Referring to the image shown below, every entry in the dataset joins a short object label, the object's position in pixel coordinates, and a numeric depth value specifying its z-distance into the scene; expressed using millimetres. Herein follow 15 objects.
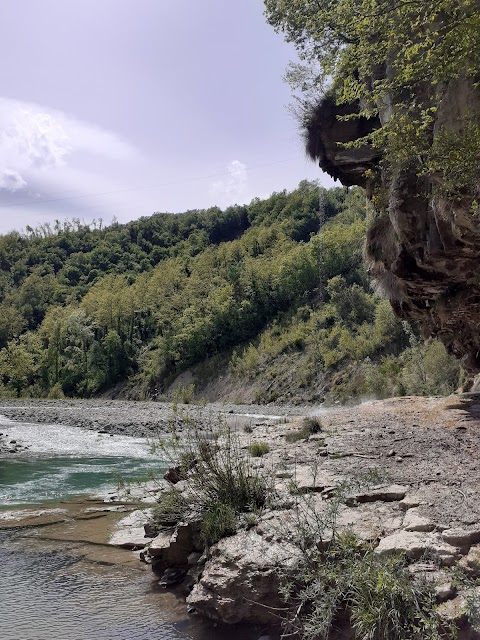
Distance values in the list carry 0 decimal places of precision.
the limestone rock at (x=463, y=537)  4504
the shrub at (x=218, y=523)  5906
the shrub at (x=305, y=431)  11359
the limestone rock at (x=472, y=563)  4020
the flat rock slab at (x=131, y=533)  7566
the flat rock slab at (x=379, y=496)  6012
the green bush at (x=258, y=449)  9375
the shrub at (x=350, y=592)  3715
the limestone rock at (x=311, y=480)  6469
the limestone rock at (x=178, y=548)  6422
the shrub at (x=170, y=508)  6617
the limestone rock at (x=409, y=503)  5566
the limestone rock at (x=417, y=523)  4848
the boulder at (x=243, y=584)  4895
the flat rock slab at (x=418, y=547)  4305
